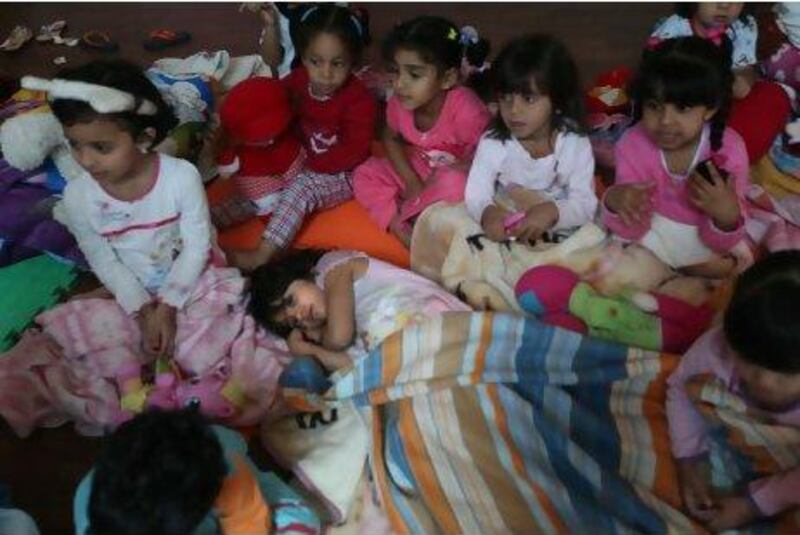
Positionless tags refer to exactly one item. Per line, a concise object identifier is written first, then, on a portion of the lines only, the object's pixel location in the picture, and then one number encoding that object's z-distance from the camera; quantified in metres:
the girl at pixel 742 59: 1.84
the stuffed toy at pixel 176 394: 1.49
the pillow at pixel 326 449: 1.36
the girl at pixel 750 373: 1.08
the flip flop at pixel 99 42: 2.40
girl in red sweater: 1.75
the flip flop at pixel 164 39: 2.39
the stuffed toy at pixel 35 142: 1.74
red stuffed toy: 1.84
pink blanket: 1.52
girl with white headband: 1.48
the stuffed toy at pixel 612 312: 1.46
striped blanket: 1.25
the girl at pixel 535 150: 1.62
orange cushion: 1.83
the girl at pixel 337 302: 1.54
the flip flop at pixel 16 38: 2.39
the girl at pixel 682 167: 1.53
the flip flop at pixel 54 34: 2.43
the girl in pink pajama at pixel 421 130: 1.72
